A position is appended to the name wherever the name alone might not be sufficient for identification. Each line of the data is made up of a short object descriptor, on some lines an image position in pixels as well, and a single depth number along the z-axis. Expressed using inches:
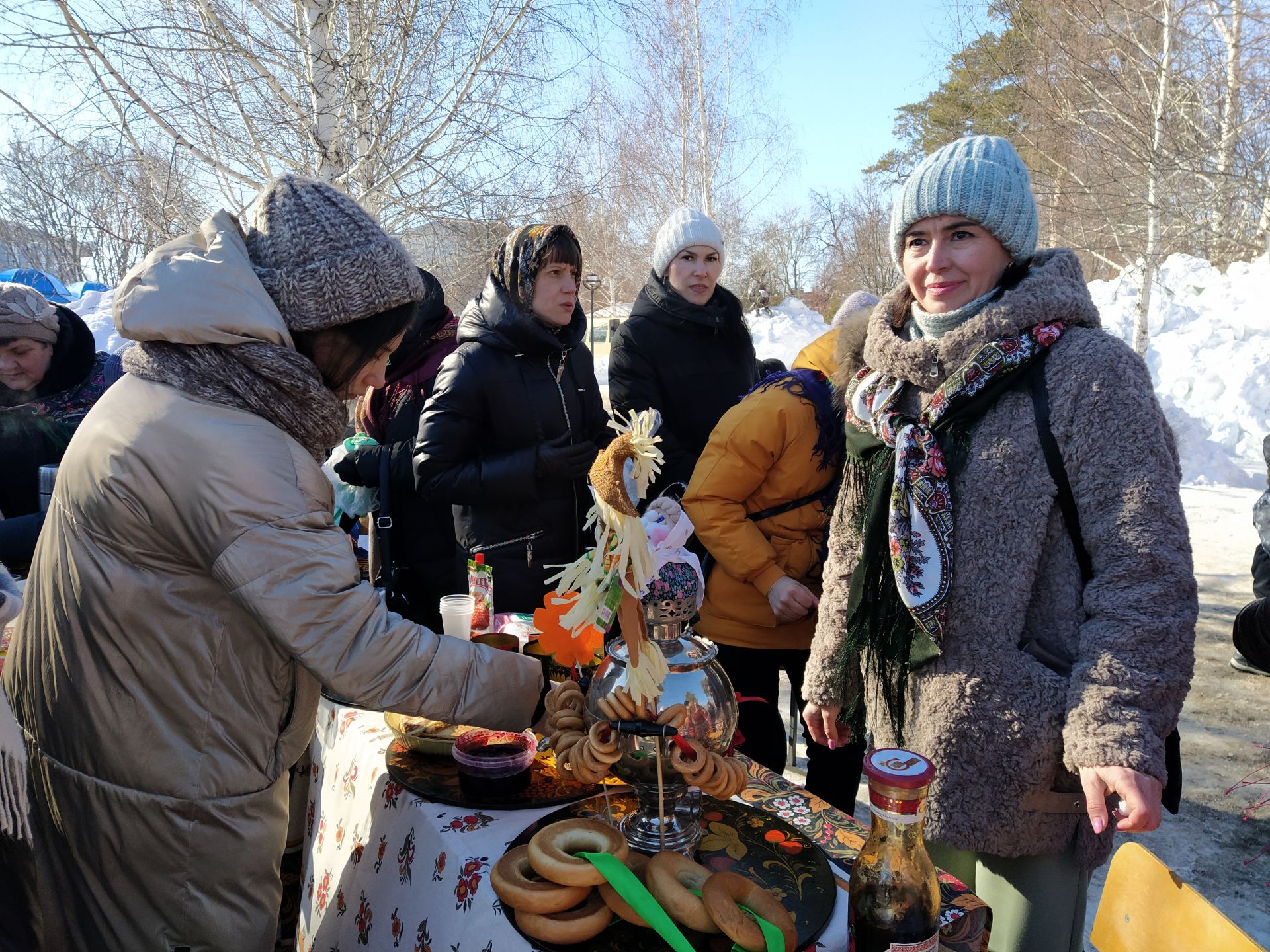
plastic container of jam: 61.2
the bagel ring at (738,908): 43.5
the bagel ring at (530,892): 46.9
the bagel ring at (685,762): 50.6
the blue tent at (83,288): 724.7
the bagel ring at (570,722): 57.6
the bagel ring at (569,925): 45.9
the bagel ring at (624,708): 52.0
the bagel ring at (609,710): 51.7
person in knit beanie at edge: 125.3
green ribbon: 43.5
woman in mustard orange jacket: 98.9
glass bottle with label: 40.9
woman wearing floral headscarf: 119.9
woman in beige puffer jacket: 54.4
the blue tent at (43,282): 368.7
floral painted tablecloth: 49.9
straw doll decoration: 50.8
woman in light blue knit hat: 57.1
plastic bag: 139.7
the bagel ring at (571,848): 47.4
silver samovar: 53.4
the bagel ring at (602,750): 51.4
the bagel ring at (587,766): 51.8
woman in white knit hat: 146.1
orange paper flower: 68.7
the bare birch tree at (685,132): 650.8
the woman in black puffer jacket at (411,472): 131.5
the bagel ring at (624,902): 46.4
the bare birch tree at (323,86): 222.7
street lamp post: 655.8
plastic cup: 84.4
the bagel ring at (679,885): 45.6
